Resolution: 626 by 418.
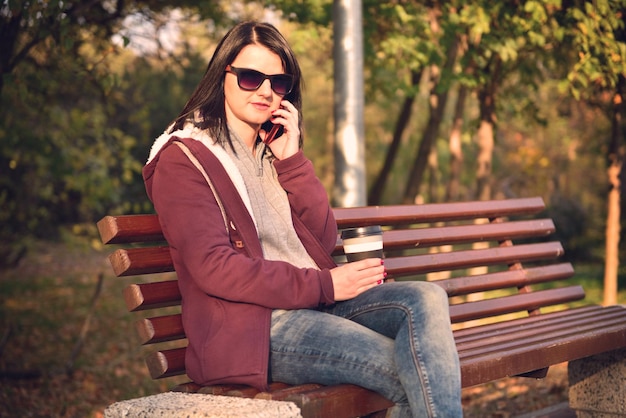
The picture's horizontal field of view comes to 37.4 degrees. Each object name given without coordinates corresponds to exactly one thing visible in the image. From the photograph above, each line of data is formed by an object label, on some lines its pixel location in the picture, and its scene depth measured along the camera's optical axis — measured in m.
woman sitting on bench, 2.94
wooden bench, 3.17
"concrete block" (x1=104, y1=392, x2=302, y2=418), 2.66
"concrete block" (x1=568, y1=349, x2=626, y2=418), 4.78
